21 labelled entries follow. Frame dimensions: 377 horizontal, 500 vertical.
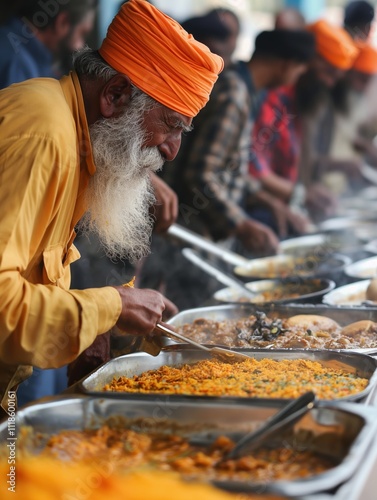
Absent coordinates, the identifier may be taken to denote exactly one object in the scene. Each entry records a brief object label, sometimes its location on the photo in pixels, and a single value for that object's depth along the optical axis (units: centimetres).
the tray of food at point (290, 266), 375
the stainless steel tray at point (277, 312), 274
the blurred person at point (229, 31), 452
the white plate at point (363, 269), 346
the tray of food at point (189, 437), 146
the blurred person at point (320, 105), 619
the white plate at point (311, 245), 436
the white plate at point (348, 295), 306
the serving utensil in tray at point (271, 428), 152
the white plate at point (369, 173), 748
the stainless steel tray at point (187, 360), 199
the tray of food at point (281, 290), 315
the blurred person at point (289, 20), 566
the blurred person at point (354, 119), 697
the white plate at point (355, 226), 490
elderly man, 162
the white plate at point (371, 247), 422
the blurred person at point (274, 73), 467
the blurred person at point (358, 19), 699
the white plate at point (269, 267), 378
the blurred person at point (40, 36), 353
